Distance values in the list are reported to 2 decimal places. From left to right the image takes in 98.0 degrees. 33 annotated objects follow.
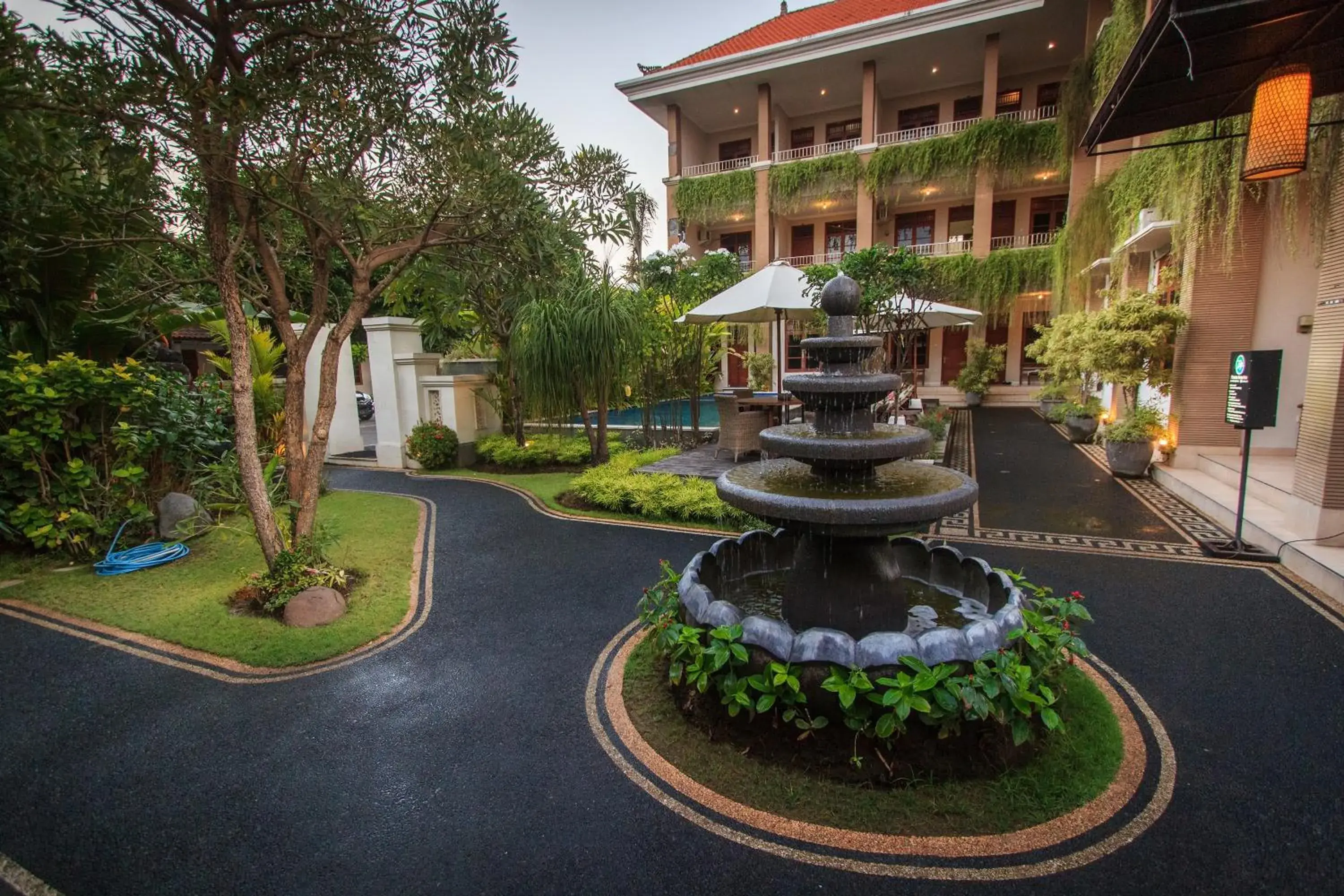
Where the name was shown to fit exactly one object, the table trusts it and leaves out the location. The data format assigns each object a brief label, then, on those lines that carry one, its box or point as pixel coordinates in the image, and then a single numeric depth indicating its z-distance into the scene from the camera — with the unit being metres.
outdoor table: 9.34
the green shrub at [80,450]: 5.46
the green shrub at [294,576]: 4.71
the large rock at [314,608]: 4.48
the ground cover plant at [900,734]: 2.67
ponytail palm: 9.77
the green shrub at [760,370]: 20.47
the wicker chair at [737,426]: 9.43
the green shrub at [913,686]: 2.74
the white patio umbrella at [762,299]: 8.60
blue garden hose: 5.61
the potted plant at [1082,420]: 12.08
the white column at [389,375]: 10.95
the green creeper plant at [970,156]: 18.75
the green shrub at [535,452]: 10.74
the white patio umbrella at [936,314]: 10.59
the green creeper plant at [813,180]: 21.30
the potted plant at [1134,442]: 8.68
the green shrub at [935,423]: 11.20
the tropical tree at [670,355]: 11.40
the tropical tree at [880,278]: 9.04
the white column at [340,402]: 12.27
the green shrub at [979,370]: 19.95
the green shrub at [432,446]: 10.80
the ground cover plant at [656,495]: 7.04
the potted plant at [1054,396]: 14.26
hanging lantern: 4.15
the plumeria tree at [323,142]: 3.57
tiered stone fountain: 2.97
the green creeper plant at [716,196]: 23.05
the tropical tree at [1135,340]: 8.66
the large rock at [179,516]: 6.36
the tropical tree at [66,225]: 3.12
